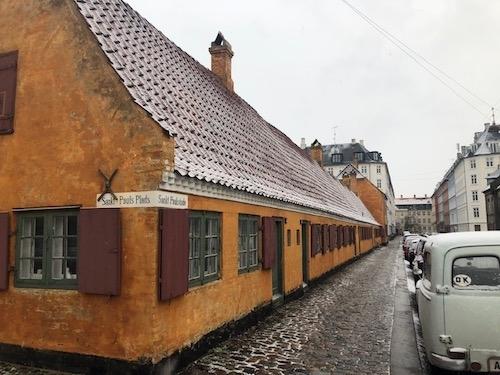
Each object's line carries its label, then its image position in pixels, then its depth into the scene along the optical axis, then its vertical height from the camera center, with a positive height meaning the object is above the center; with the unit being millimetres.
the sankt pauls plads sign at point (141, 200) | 6105 +353
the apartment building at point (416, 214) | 142875 +2919
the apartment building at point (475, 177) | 69625 +7521
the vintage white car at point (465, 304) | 5586 -1074
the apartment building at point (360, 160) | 90375 +13210
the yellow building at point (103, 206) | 6152 +290
